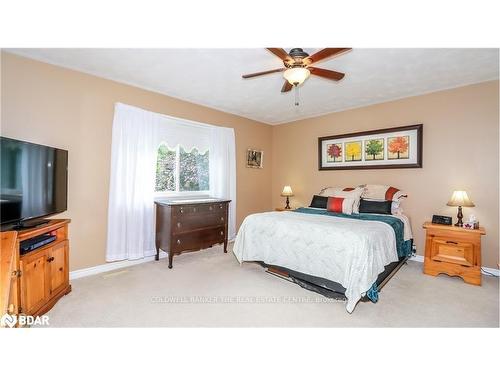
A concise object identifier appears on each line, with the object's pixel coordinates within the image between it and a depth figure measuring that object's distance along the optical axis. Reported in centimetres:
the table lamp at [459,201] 304
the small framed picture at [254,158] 512
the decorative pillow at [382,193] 376
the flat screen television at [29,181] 193
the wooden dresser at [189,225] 337
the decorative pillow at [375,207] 357
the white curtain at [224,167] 445
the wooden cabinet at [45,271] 192
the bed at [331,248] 228
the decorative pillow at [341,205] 368
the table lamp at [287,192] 505
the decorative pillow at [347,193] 378
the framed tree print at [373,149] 379
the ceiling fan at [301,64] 203
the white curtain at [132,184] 323
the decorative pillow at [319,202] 410
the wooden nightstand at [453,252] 285
